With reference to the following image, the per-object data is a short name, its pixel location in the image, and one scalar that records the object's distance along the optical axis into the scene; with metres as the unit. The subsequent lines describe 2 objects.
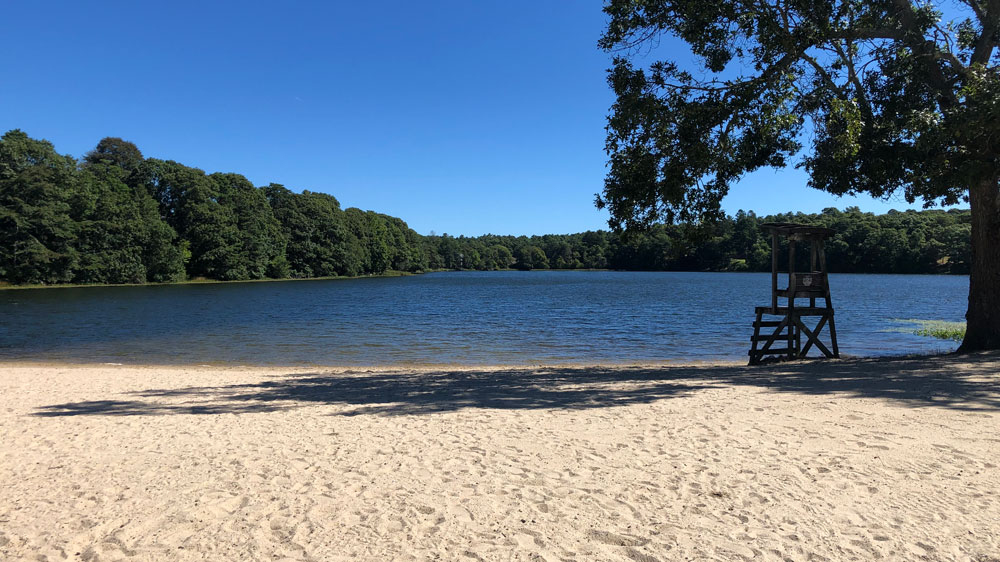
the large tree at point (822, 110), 10.95
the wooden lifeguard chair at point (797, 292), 14.47
